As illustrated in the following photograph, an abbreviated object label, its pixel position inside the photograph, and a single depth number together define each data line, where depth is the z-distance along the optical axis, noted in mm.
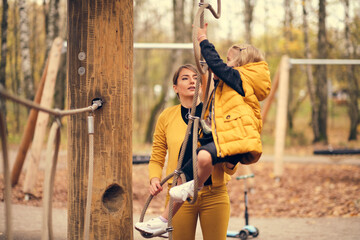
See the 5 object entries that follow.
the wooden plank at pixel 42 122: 7473
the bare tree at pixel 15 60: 16153
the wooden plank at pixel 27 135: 7586
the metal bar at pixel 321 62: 9367
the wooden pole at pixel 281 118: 9086
